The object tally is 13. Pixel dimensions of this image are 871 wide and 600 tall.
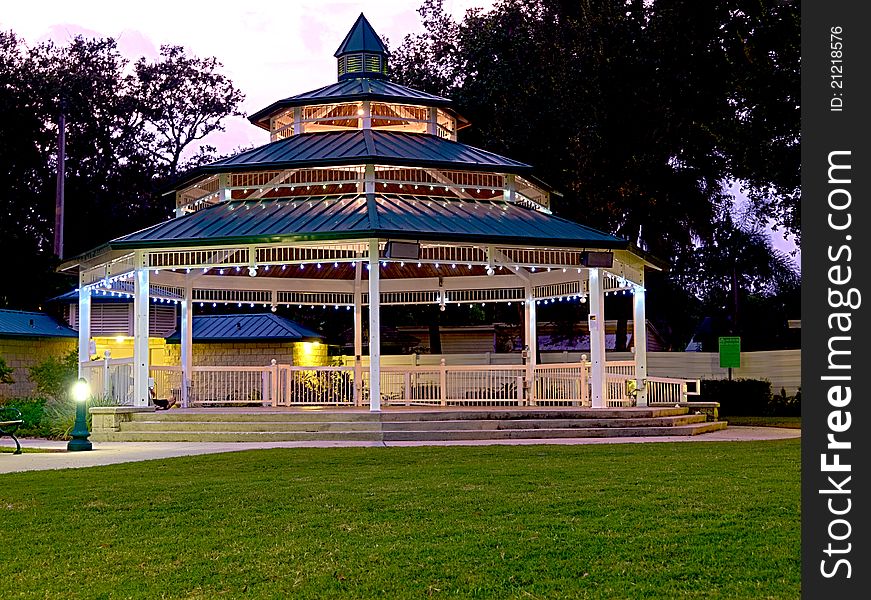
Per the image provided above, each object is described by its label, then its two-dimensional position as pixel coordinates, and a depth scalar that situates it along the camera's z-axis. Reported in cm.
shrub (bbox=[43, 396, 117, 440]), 2356
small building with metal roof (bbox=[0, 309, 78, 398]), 3362
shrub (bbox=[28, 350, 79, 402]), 2989
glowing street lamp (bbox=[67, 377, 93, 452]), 1912
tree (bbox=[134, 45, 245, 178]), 5606
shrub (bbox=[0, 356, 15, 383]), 2938
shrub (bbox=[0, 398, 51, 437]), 2491
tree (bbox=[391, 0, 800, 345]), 3462
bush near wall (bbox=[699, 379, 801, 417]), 3356
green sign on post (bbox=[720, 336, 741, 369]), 3253
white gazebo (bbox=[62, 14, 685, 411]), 2219
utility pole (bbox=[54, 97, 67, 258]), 4572
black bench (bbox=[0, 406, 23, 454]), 2161
